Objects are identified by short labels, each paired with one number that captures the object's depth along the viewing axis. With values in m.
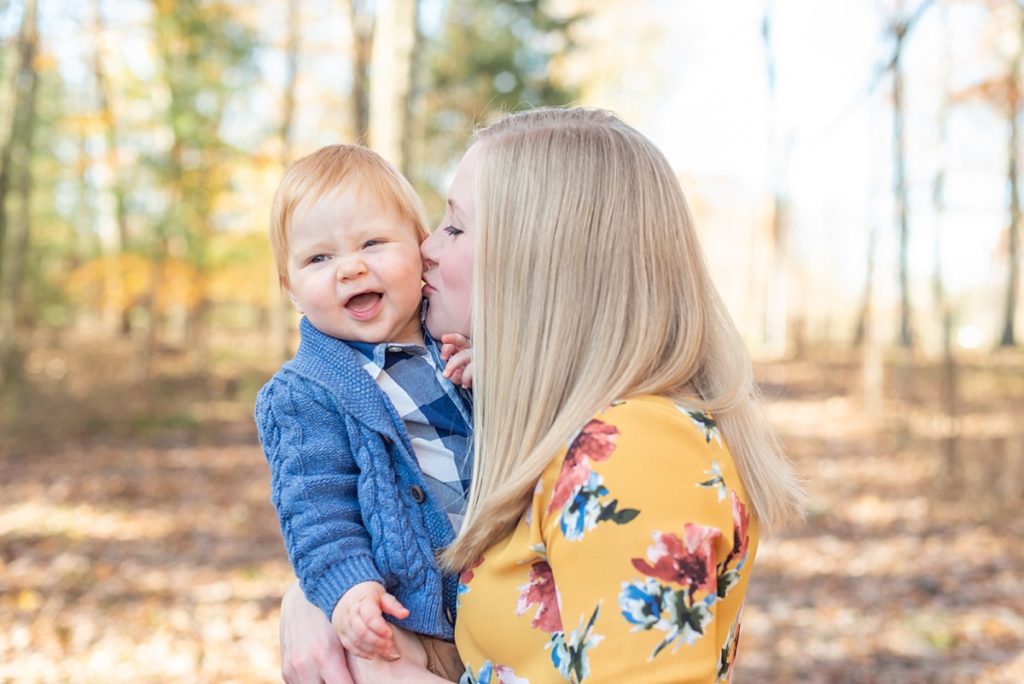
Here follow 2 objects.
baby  1.74
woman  1.33
